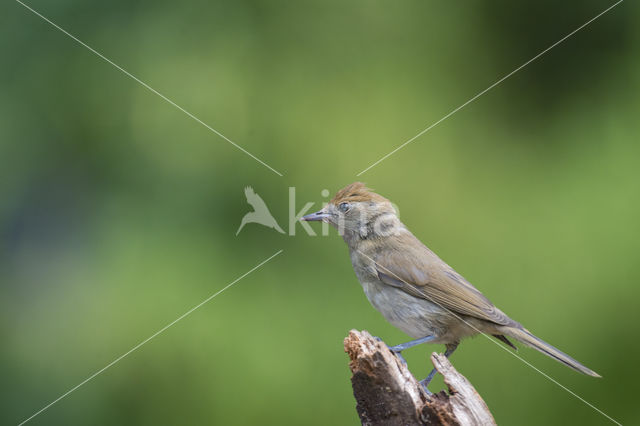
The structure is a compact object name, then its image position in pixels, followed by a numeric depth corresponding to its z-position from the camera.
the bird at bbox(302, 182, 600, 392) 6.67
